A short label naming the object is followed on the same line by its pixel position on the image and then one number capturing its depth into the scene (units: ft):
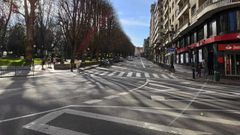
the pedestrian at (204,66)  57.64
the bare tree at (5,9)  76.28
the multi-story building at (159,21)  169.84
